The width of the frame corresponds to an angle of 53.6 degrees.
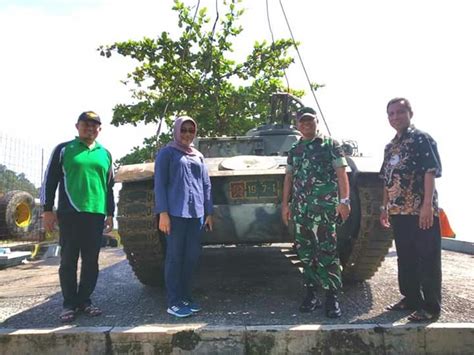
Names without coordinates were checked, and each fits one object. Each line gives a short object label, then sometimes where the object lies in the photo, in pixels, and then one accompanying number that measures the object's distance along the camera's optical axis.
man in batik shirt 3.57
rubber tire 10.57
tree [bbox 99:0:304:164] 13.36
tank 4.38
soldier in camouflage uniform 3.77
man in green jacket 3.78
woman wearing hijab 3.76
